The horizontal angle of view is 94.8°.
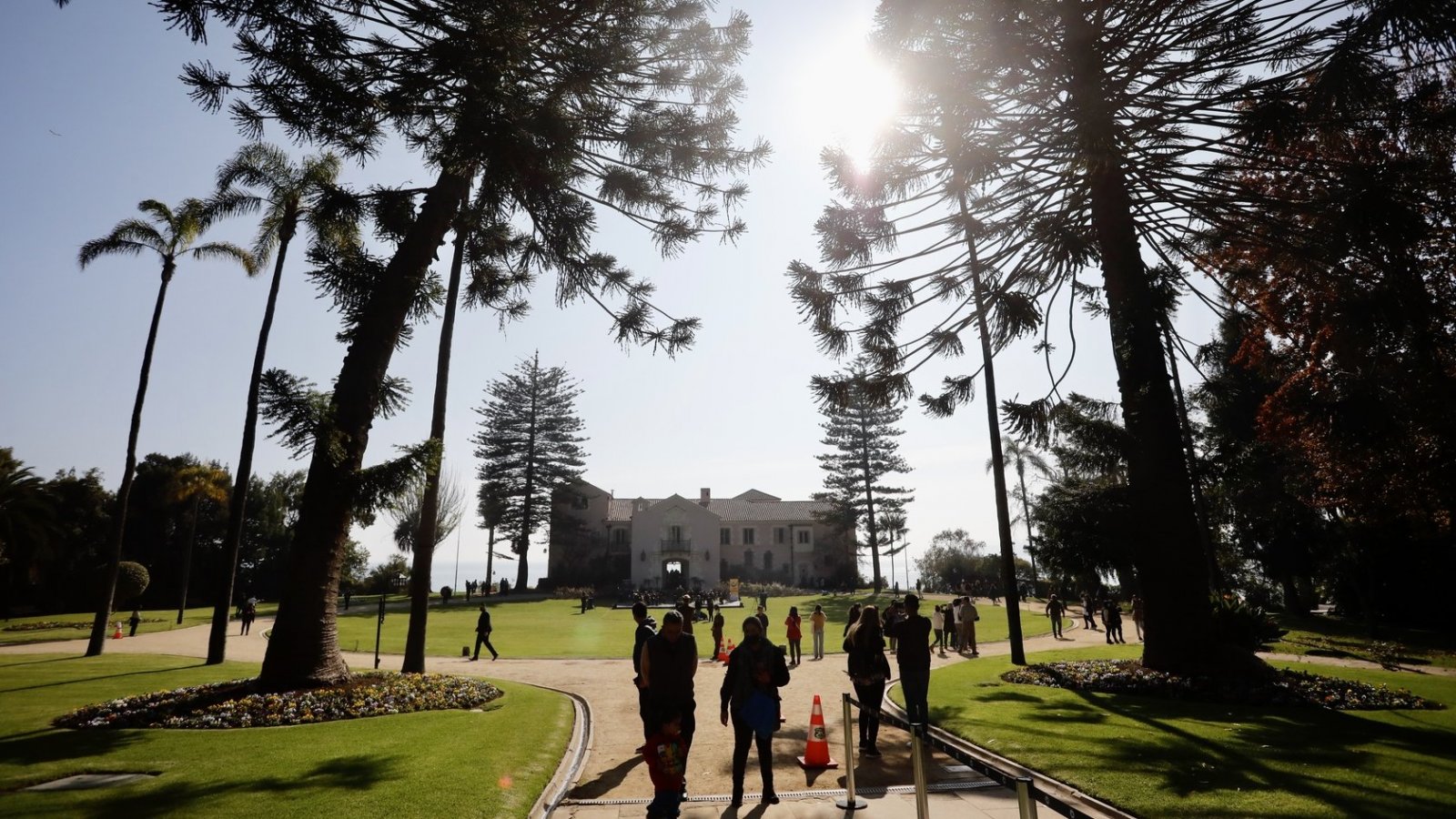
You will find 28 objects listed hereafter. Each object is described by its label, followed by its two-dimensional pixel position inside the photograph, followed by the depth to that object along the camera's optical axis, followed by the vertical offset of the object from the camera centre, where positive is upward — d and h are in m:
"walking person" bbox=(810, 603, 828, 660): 20.72 -2.35
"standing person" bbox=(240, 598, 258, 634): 29.39 -2.44
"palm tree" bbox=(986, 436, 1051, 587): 53.53 +7.48
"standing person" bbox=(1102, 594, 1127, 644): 23.05 -2.35
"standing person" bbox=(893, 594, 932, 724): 9.20 -1.43
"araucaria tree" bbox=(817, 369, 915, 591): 58.97 +7.98
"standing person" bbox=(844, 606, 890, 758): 8.67 -1.47
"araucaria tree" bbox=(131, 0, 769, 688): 9.35 +6.67
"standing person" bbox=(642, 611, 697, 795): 6.38 -1.08
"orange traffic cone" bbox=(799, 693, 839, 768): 8.05 -2.31
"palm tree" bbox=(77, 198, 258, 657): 21.14 +10.04
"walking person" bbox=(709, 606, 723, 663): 19.58 -2.27
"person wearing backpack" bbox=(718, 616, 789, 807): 6.70 -1.44
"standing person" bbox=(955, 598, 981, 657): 21.50 -2.27
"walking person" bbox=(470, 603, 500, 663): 19.55 -2.12
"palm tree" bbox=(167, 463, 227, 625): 39.33 +4.28
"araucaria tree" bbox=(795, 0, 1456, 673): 9.91 +6.84
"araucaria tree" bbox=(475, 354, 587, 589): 56.62 +9.32
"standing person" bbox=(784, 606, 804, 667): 18.31 -2.20
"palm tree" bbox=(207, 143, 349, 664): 18.09 +10.38
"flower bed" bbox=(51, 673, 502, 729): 9.73 -2.28
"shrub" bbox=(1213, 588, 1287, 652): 14.38 -1.62
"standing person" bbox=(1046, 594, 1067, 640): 26.73 -2.35
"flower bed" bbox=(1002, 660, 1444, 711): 11.11 -2.39
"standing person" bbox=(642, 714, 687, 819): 5.52 -1.74
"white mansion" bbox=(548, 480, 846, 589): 58.78 +1.08
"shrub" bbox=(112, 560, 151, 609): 35.66 -1.25
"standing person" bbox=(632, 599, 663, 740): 7.42 -0.94
